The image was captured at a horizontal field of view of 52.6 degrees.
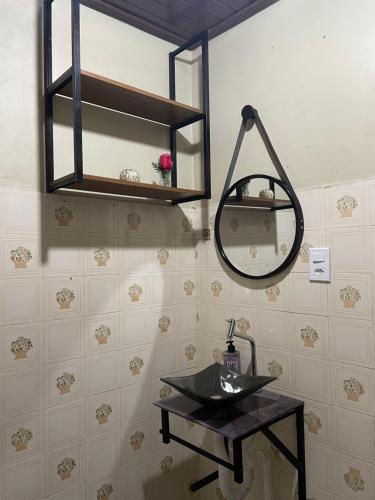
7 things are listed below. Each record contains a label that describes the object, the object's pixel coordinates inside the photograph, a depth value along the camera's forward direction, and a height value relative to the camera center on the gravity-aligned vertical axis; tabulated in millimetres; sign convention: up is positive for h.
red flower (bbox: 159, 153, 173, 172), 1621 +408
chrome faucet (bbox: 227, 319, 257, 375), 1566 -364
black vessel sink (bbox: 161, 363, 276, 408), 1313 -503
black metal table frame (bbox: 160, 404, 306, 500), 1169 -665
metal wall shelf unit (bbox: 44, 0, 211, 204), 1231 +611
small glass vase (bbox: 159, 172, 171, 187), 1659 +344
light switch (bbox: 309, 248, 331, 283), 1344 -39
